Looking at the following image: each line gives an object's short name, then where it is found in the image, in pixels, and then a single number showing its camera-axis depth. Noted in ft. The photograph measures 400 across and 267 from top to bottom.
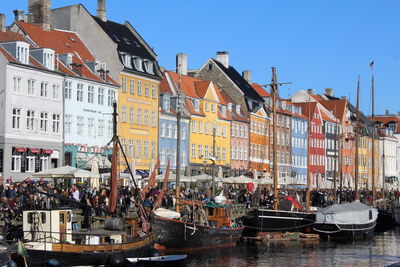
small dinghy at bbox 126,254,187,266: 107.04
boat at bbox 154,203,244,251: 133.39
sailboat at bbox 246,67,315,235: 165.13
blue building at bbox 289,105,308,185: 342.64
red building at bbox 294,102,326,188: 353.51
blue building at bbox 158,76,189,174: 237.25
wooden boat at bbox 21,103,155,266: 97.40
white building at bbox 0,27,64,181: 173.47
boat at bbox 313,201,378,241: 174.91
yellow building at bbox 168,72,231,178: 254.68
